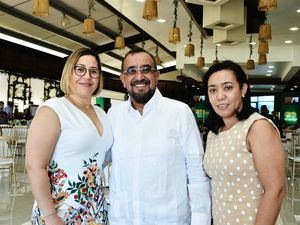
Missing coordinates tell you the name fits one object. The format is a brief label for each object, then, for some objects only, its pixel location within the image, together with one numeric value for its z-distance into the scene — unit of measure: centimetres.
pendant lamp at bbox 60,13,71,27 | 734
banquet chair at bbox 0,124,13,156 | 717
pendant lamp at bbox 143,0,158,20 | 516
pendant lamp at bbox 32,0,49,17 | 477
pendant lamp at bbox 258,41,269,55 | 737
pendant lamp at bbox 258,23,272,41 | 642
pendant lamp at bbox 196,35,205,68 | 945
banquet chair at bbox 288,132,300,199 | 690
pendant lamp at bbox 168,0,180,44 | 681
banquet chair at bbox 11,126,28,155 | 923
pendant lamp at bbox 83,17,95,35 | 653
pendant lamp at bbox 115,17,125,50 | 801
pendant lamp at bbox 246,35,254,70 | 929
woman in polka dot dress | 149
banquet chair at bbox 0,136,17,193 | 588
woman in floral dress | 161
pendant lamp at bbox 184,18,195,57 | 829
